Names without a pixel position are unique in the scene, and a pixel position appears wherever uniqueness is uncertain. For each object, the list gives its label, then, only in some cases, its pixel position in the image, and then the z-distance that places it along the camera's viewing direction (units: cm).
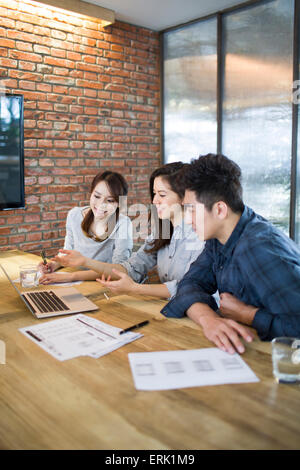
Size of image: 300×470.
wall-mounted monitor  321
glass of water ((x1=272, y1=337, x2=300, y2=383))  102
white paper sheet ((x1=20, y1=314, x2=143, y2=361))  120
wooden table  80
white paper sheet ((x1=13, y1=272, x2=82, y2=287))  208
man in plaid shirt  132
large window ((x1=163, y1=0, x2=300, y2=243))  346
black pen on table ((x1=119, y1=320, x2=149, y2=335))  134
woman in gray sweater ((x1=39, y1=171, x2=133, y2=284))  262
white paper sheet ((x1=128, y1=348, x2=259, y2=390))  102
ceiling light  335
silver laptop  157
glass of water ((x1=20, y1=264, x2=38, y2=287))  204
